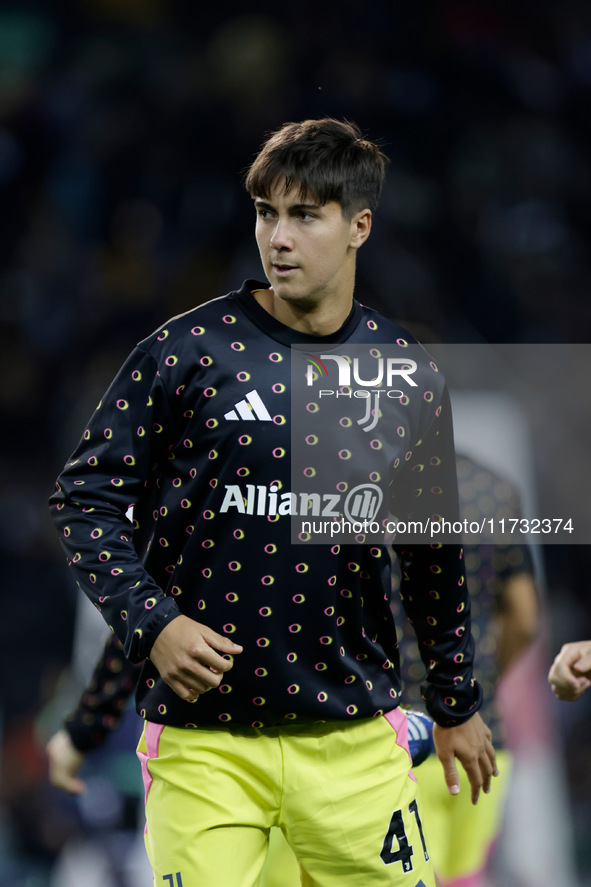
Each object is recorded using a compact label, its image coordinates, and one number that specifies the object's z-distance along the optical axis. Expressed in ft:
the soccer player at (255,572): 42.55
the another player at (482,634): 45.02
